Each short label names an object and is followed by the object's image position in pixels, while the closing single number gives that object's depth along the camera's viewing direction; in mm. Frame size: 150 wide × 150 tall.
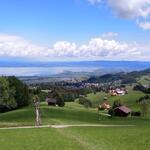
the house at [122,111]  68440
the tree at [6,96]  69299
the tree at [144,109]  65827
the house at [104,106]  87684
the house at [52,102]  79978
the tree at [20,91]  74564
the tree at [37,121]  35609
